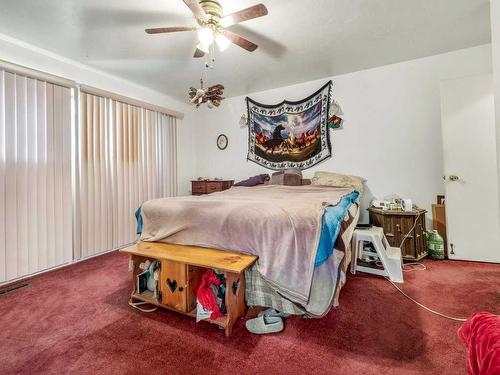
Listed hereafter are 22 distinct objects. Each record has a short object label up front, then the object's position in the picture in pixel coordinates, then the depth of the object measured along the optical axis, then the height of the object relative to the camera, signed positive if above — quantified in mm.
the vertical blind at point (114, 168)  3025 +385
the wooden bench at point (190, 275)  1524 -590
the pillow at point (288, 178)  3502 +188
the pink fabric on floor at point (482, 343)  604 -457
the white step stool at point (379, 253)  2252 -671
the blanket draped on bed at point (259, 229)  1528 -282
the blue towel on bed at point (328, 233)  1473 -288
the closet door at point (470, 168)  2570 +191
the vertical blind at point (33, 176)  2375 +226
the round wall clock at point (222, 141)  4578 +989
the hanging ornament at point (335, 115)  3539 +1115
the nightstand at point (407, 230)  2721 -509
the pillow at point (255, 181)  3791 +158
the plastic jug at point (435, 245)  2751 -706
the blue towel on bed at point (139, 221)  2265 -269
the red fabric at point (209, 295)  1577 -711
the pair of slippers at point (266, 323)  1517 -890
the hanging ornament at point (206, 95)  2363 +1012
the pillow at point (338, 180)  3096 +116
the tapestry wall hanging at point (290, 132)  3656 +966
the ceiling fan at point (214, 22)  1707 +1336
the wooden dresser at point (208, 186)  4183 +115
